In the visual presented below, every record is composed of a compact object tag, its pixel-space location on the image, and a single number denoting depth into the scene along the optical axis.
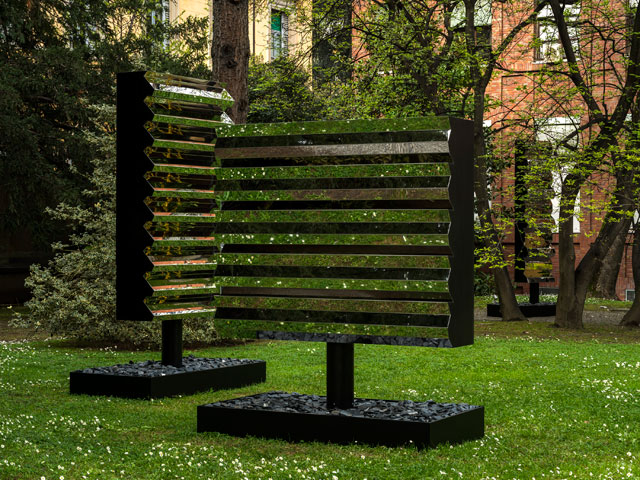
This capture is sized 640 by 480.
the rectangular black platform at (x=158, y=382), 9.84
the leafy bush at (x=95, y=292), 14.82
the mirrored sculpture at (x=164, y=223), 9.97
